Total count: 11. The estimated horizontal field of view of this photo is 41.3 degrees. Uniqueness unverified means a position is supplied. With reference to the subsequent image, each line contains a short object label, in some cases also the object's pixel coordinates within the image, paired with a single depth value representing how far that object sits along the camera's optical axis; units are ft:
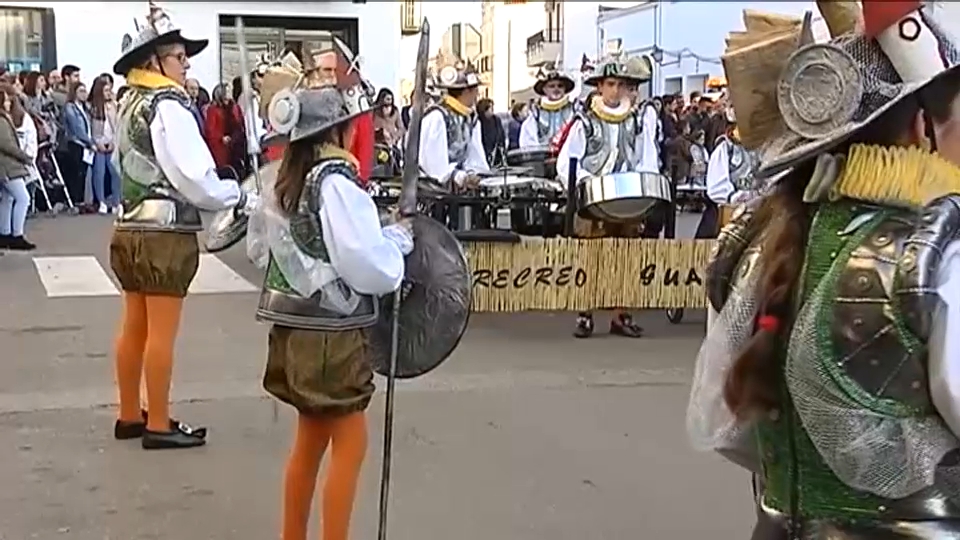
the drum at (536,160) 33.73
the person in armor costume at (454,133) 30.63
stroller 56.44
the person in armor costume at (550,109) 43.09
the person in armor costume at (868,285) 6.23
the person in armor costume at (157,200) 17.57
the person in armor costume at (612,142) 28.53
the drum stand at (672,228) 28.14
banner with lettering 26.99
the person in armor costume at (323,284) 11.73
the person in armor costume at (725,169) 28.96
